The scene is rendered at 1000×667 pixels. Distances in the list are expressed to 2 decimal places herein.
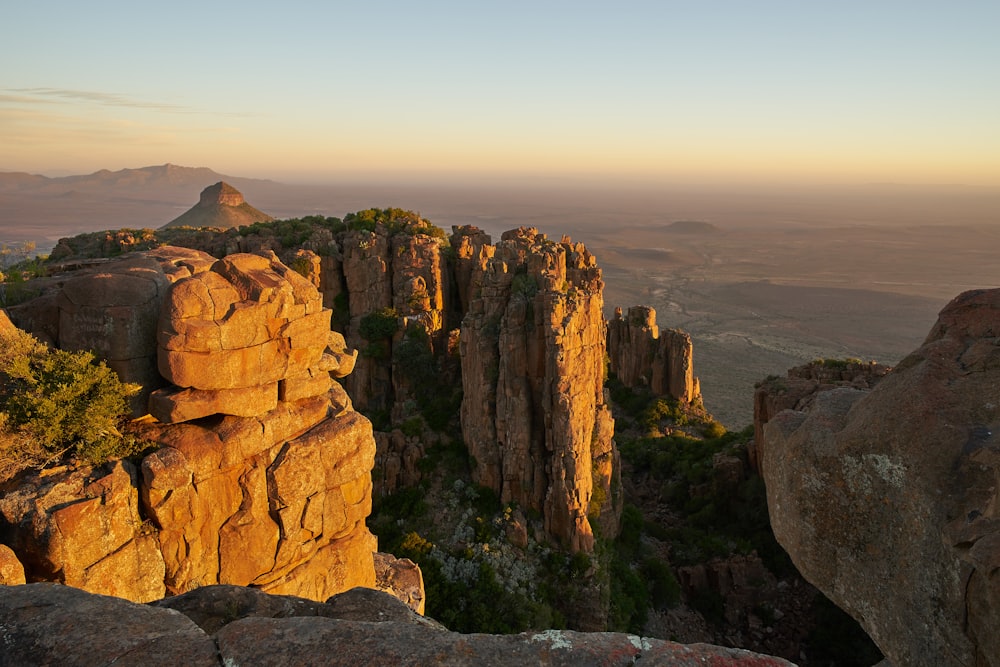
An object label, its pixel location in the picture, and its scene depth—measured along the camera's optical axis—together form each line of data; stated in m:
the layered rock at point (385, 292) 38.38
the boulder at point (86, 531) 9.42
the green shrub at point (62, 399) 10.38
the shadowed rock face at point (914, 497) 5.17
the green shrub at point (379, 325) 38.41
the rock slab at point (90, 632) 4.85
